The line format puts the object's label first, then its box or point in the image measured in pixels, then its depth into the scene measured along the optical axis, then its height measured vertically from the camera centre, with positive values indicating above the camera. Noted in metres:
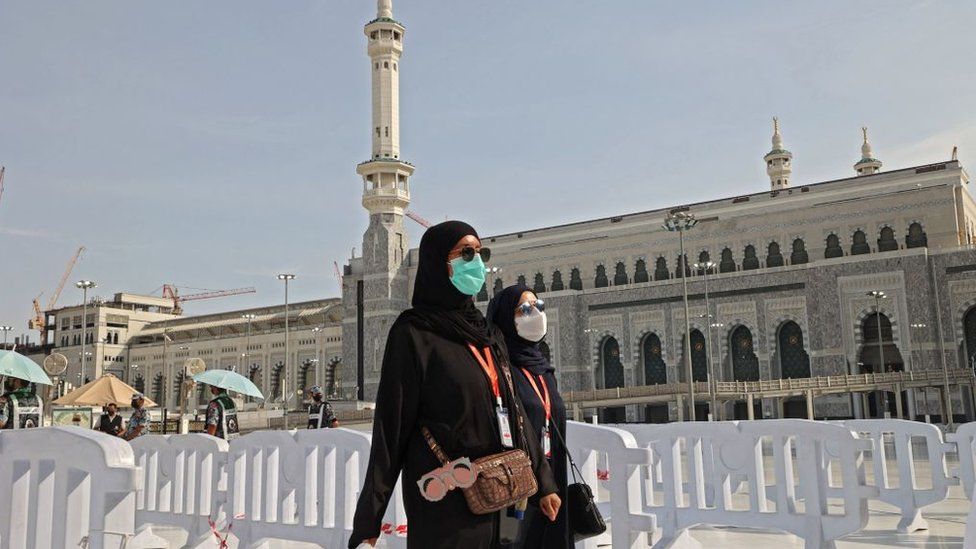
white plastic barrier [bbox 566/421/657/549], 4.67 -0.62
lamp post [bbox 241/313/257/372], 57.80 +2.92
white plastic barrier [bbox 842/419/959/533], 6.74 -0.87
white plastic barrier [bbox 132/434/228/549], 6.49 -0.77
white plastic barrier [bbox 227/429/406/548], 5.51 -0.70
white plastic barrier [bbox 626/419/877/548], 5.21 -0.73
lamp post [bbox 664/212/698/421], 26.27 +4.93
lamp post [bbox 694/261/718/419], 30.88 +0.52
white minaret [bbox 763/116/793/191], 54.28 +12.98
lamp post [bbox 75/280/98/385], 37.56 +4.62
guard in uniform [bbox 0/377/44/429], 9.12 -0.16
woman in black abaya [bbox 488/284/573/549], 3.31 +0.06
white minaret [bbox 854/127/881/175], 52.66 +12.45
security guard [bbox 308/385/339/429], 10.32 -0.38
